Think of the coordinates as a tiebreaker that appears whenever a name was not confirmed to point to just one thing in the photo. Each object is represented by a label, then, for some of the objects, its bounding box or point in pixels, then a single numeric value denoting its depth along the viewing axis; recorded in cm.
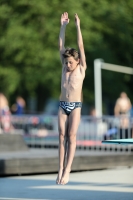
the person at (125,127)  1847
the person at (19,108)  2877
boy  1004
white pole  3469
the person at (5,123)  2161
